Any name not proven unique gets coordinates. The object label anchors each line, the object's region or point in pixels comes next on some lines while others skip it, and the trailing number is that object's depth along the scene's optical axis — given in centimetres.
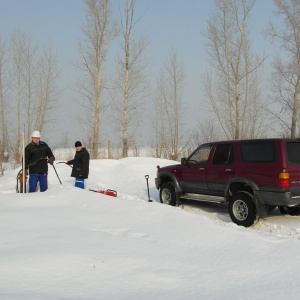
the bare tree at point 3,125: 3100
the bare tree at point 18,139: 2631
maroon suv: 754
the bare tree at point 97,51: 2559
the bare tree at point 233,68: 2684
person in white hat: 967
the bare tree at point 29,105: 3342
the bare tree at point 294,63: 2431
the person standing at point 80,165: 1052
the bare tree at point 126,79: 2512
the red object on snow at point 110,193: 976
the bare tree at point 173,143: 2517
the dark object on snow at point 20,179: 970
